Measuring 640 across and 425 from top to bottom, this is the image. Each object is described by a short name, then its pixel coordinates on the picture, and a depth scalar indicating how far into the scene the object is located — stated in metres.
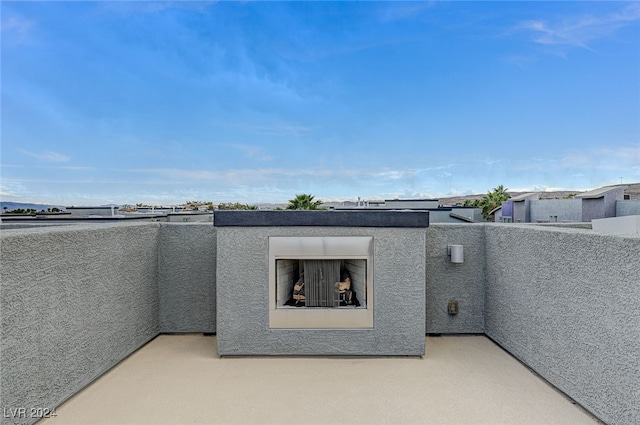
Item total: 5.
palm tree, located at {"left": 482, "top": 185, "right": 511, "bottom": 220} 37.91
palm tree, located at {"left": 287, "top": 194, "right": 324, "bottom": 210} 23.61
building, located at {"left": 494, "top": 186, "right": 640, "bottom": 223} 18.97
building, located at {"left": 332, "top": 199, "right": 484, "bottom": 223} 16.66
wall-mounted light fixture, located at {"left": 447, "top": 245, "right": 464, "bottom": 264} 5.21
